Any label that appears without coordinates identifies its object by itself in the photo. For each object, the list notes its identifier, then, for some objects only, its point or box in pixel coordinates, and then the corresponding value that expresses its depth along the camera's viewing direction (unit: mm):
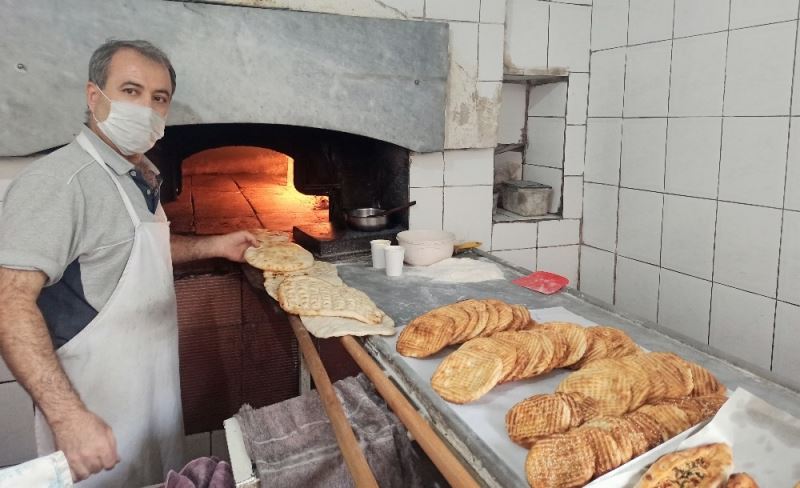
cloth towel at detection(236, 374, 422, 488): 1312
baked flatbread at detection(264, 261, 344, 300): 2013
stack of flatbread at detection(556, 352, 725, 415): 1201
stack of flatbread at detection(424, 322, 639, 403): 1300
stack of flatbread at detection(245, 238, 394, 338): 1712
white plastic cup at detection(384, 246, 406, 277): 2289
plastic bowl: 2422
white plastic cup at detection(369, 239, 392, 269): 2398
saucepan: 2738
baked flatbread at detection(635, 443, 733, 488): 904
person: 1414
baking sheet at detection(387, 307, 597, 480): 1111
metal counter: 1126
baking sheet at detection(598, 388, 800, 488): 943
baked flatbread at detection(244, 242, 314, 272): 2123
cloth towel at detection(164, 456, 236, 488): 1318
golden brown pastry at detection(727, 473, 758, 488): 880
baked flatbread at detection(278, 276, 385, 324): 1755
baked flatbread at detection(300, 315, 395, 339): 1661
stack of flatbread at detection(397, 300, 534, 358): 1521
